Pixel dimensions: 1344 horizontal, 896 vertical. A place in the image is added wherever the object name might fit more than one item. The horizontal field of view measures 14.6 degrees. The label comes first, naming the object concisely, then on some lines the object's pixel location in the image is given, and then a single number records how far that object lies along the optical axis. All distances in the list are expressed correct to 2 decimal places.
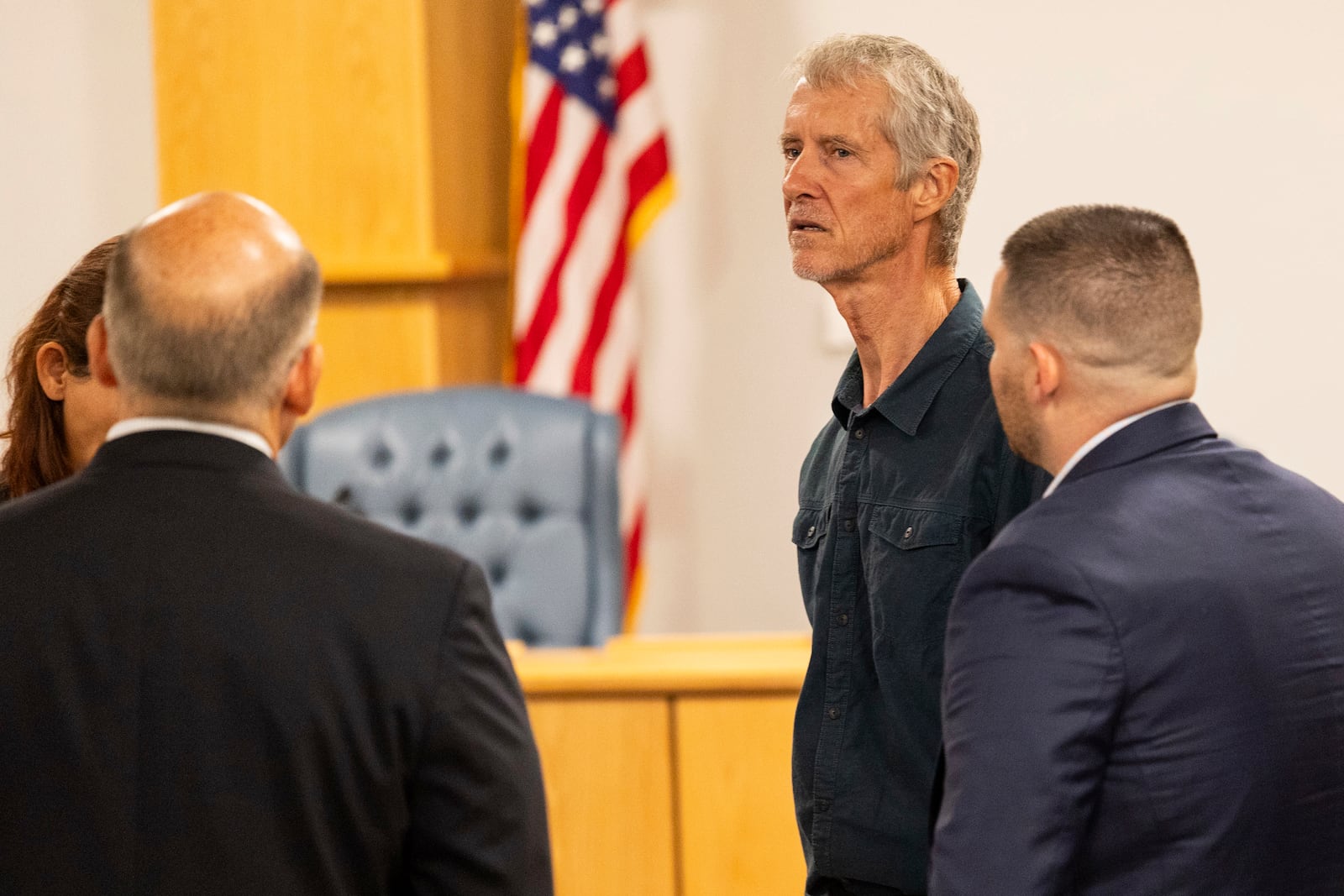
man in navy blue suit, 4.78
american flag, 8.72
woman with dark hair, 5.29
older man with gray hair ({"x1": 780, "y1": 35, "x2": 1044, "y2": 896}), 5.14
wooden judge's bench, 5.96
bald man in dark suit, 4.71
